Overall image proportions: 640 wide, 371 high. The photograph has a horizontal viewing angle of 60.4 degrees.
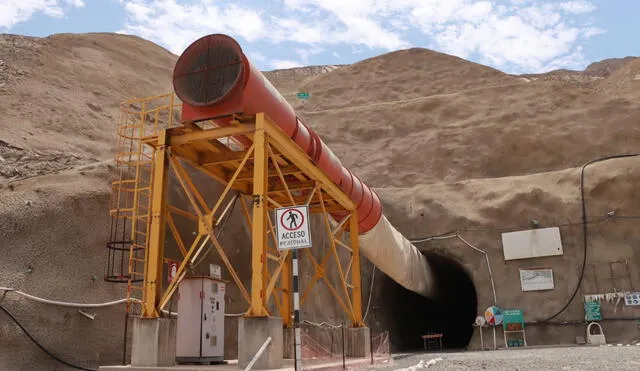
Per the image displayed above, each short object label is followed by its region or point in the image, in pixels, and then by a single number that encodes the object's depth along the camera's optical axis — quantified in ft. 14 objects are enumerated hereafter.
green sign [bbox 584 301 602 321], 76.69
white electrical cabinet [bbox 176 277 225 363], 37.81
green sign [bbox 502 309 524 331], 79.05
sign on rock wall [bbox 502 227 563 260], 81.66
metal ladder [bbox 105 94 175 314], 40.20
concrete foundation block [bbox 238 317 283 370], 30.83
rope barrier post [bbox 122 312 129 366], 37.98
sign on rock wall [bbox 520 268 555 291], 80.43
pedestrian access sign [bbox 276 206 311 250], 25.61
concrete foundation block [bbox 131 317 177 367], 33.40
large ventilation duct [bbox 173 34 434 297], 34.94
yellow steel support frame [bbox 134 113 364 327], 33.81
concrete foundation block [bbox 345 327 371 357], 51.70
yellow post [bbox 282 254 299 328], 46.98
